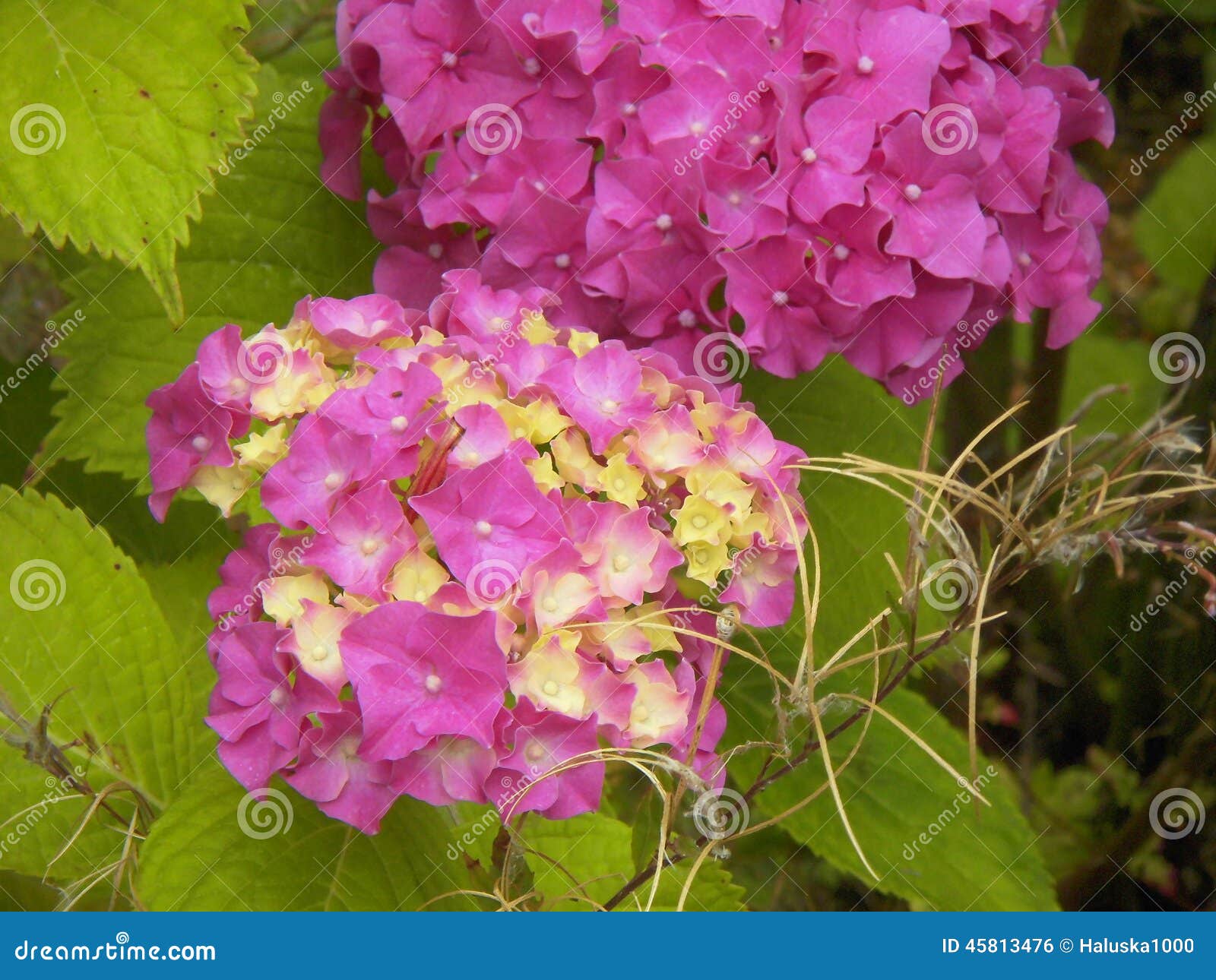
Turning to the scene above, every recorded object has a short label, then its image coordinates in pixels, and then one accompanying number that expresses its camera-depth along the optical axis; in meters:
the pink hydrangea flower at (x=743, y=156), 1.08
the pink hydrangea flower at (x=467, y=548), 1.01
